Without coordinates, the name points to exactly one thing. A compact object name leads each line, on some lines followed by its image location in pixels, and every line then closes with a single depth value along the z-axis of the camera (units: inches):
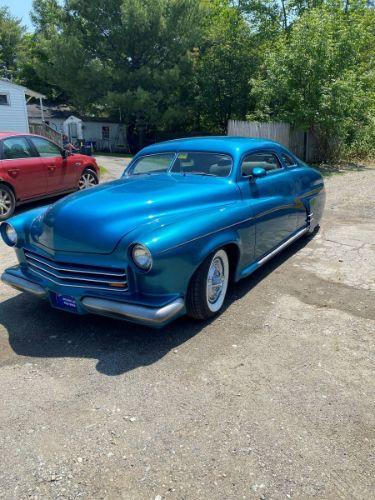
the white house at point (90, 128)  1280.8
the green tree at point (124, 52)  985.5
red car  318.7
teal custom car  130.7
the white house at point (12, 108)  902.4
